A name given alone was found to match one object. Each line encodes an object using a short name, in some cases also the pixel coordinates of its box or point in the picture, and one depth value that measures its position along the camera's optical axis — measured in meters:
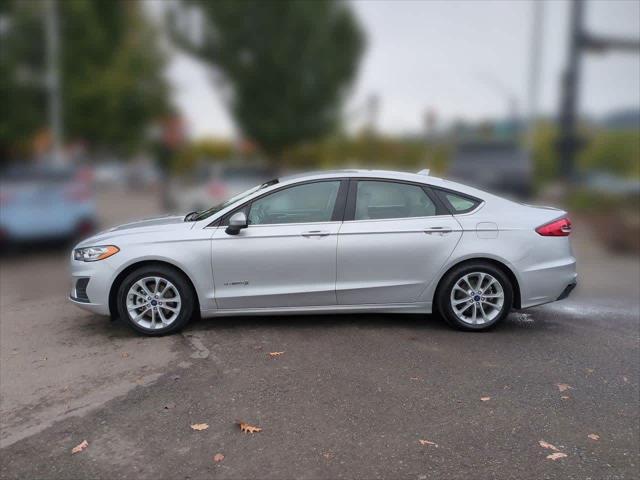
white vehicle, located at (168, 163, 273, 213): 14.14
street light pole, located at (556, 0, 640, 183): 16.84
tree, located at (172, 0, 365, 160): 26.73
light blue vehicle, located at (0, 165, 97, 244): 10.42
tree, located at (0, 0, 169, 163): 19.47
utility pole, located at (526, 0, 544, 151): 22.86
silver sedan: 5.75
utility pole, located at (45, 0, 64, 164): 18.66
